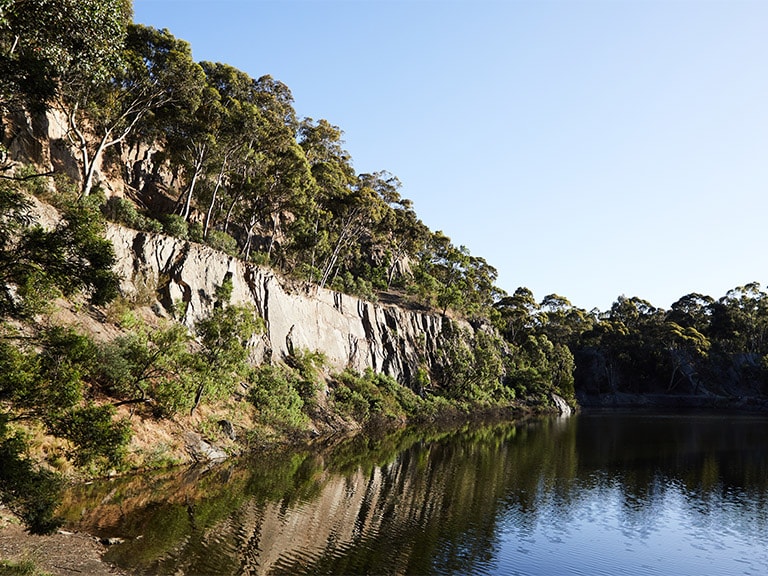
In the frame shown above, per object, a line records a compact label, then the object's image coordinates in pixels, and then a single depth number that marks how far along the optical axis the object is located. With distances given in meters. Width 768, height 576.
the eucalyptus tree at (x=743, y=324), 129.12
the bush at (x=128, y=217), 41.29
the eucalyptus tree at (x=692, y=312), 137.25
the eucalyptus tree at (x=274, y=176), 49.84
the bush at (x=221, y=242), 48.43
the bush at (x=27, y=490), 10.47
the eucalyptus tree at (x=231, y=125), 45.53
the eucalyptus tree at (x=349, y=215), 61.94
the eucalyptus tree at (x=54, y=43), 11.39
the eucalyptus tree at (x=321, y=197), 60.09
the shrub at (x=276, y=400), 39.12
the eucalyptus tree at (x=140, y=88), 38.28
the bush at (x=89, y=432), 12.06
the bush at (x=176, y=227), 44.25
